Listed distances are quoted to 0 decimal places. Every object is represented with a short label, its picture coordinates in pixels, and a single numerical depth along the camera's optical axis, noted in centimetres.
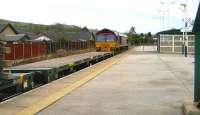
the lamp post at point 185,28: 3205
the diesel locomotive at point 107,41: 3586
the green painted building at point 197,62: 673
